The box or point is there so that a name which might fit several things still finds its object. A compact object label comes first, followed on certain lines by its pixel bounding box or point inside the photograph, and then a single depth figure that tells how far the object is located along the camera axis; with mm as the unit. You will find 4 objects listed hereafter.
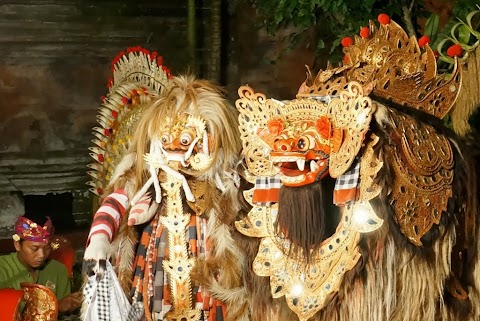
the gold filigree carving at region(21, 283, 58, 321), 6541
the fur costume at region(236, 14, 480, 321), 4314
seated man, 6953
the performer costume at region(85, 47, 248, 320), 5419
